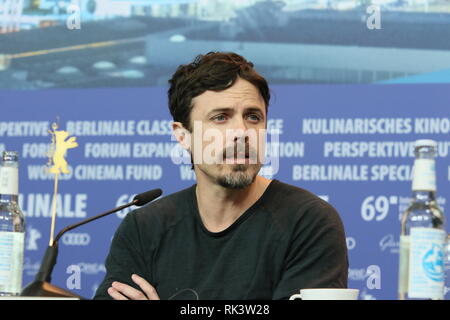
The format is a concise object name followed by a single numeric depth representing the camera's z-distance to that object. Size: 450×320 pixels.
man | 5.31
